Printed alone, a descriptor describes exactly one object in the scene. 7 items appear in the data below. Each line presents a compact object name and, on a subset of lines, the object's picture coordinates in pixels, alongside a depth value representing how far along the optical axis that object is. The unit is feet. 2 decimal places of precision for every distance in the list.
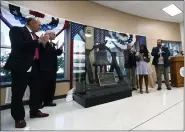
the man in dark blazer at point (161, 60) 13.17
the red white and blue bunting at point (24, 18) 8.16
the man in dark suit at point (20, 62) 5.29
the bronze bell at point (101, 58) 10.74
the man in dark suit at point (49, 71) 8.18
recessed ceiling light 15.36
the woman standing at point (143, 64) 12.03
